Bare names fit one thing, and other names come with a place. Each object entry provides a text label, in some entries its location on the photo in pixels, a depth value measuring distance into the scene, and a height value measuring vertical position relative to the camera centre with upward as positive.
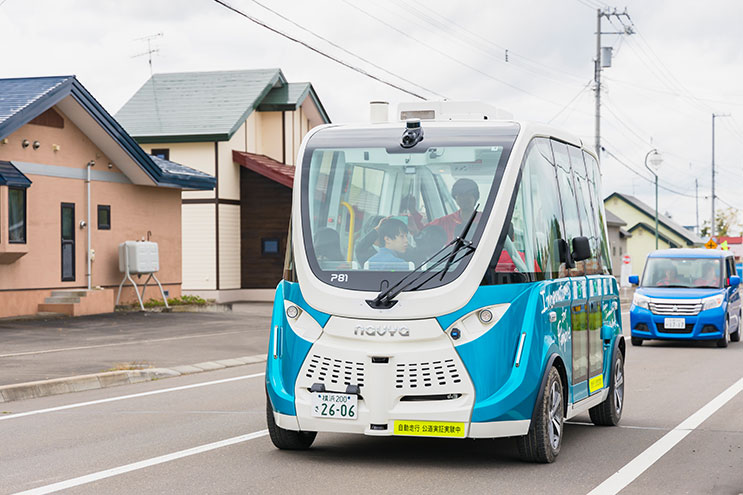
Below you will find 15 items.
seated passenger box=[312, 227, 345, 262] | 8.22 -0.12
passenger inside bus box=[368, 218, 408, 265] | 8.09 -0.09
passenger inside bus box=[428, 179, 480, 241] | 8.09 +0.17
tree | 113.06 +0.74
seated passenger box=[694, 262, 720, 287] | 21.53 -0.96
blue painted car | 20.62 -1.34
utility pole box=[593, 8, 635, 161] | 39.96 +6.71
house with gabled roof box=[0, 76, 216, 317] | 23.39 +0.84
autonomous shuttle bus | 7.72 -0.46
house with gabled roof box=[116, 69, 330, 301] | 36.06 +2.42
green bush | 28.66 -2.03
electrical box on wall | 27.30 -0.67
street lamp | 44.04 +2.93
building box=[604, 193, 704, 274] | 87.88 +0.15
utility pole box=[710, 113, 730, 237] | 76.59 +4.93
